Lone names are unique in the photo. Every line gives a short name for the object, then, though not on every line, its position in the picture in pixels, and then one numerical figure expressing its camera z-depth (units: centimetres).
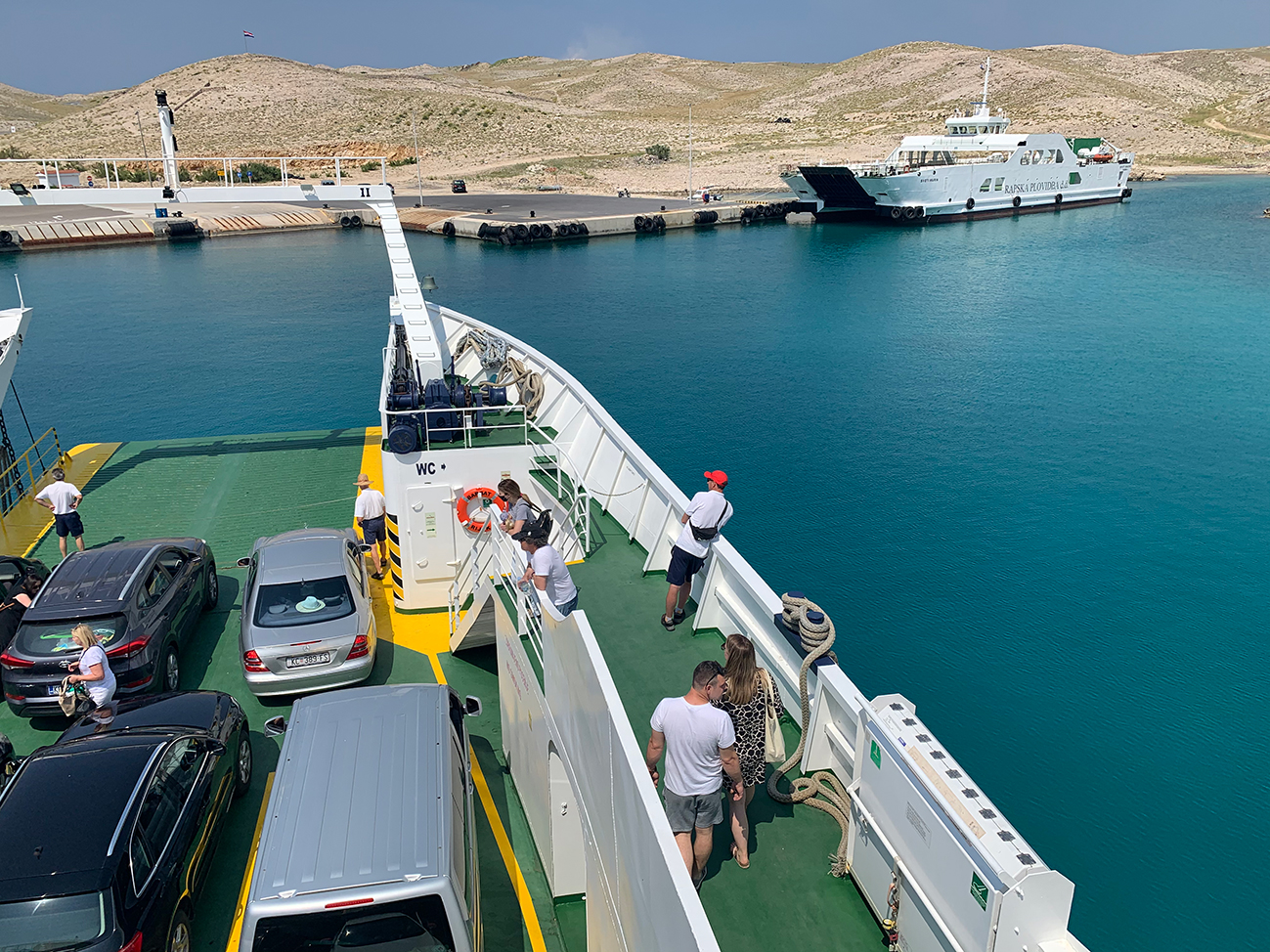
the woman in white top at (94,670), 776
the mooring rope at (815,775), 539
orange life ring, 1043
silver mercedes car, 883
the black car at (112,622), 832
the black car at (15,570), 1015
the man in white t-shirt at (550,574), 677
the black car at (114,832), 514
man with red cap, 700
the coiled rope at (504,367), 1262
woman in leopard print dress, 498
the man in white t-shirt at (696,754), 464
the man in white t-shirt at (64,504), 1171
